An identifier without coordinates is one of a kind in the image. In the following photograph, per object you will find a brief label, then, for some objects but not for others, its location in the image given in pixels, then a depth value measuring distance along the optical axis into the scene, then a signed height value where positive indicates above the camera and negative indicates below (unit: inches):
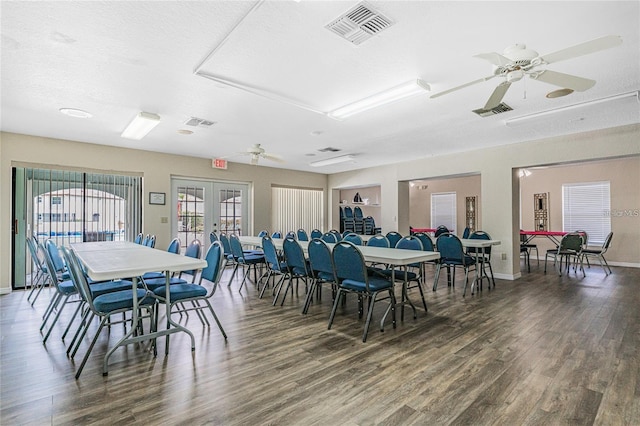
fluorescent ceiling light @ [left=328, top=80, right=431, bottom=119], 125.4 +50.3
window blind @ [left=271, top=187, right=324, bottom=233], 345.7 +7.3
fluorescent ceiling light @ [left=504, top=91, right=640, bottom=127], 141.1 +51.9
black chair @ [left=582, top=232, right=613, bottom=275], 261.5 -29.8
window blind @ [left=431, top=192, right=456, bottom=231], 413.7 +6.9
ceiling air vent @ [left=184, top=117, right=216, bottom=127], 179.2 +53.4
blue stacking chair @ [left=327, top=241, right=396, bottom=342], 120.4 -24.3
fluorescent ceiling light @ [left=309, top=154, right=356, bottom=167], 278.2 +49.4
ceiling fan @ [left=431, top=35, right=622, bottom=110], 82.7 +43.7
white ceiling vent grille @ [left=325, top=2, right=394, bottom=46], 84.1 +53.0
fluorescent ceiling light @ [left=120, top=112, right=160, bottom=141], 164.6 +49.8
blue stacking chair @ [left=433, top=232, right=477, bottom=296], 195.6 -24.1
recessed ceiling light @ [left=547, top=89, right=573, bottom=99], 138.6 +53.2
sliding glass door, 214.4 +6.0
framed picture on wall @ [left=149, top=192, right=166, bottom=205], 257.6 +14.6
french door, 280.7 +6.5
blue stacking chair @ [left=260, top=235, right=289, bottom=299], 171.8 -24.2
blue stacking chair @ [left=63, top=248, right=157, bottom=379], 95.5 -26.3
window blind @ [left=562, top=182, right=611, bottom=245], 311.4 +5.8
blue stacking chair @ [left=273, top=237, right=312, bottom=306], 153.6 -21.9
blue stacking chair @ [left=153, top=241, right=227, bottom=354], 111.8 -26.2
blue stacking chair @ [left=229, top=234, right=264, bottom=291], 207.3 -26.8
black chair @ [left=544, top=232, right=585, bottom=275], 260.4 -25.6
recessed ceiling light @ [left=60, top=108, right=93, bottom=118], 159.0 +52.3
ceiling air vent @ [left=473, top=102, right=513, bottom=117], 157.5 +52.9
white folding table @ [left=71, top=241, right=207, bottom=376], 91.0 -15.6
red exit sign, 292.7 +47.8
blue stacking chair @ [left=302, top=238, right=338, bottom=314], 134.6 -21.0
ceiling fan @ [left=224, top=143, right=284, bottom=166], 219.1 +43.3
